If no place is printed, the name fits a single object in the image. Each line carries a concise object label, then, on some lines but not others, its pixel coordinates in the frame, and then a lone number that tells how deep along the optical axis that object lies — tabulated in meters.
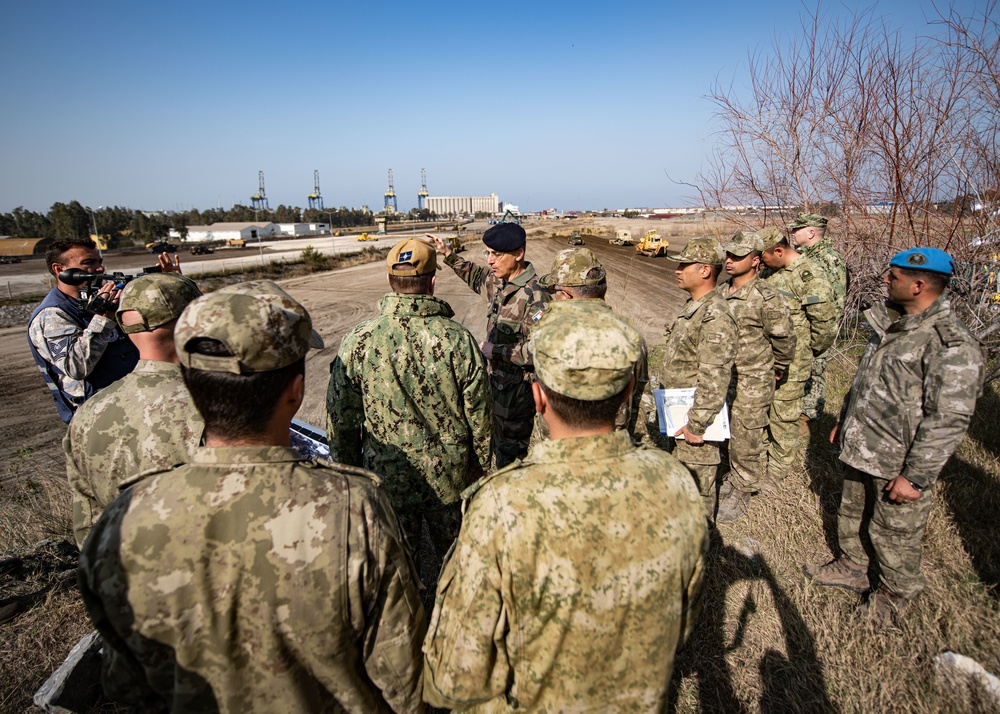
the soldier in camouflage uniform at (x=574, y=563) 1.35
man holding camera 3.41
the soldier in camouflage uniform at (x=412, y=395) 2.62
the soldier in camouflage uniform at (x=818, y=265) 5.75
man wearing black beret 4.11
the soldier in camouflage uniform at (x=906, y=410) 2.69
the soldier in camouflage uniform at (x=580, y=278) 3.38
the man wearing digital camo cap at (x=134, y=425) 1.97
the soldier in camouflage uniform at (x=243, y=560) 1.25
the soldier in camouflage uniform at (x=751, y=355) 4.06
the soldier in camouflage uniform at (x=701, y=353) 3.56
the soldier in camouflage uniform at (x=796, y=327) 4.91
